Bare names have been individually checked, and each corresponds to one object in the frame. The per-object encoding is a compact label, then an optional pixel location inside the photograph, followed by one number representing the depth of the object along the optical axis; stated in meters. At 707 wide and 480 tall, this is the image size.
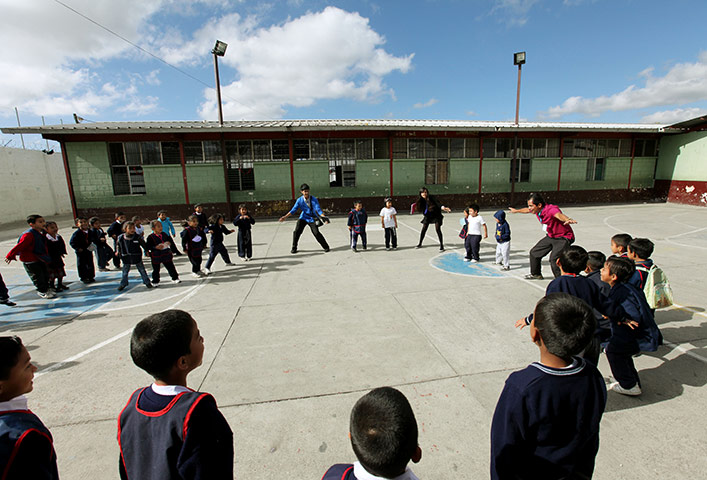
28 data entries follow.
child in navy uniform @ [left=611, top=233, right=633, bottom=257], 4.23
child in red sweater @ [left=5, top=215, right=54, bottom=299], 6.55
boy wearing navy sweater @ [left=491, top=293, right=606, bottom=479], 1.62
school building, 16.33
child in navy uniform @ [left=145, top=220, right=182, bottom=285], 7.20
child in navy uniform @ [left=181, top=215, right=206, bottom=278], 7.83
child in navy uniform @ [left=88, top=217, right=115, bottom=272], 8.31
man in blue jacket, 9.77
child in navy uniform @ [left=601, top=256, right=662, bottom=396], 3.15
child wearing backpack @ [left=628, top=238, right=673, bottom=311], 3.79
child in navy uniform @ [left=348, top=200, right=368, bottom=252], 9.63
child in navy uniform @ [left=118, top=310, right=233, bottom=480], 1.39
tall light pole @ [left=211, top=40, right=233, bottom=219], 16.08
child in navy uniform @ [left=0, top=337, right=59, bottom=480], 1.32
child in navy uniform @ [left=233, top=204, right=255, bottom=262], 8.86
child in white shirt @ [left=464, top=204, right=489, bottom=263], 8.01
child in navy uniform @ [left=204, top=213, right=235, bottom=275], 8.03
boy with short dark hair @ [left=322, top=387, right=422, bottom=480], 1.20
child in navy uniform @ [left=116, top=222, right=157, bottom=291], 7.13
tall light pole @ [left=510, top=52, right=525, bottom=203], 18.72
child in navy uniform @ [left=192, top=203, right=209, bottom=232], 9.30
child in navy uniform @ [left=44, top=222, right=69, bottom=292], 7.02
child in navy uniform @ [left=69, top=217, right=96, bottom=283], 7.57
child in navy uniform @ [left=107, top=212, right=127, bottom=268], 8.65
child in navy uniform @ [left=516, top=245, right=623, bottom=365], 3.06
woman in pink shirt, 6.21
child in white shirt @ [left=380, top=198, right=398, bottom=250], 9.73
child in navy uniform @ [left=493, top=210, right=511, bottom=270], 7.41
